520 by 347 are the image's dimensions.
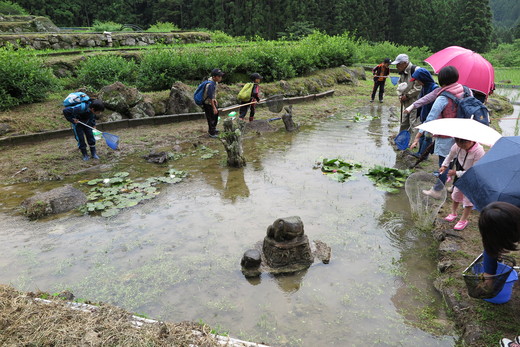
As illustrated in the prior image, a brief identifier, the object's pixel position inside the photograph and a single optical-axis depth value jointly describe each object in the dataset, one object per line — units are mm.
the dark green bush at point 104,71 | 11859
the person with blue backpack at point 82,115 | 7676
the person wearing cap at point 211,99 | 9346
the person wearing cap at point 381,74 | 13945
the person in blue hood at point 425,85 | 6638
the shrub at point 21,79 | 9867
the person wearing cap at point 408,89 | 8070
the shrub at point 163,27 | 26969
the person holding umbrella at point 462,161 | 4801
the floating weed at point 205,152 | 8789
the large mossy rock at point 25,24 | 18005
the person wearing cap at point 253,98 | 10578
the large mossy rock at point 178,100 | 11742
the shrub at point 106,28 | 24531
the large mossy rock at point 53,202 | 5777
